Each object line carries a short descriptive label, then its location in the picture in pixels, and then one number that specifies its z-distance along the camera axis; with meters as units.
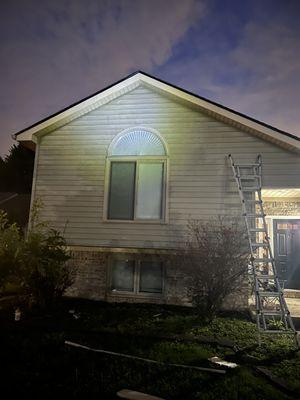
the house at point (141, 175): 9.23
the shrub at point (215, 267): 7.58
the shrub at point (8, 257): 7.56
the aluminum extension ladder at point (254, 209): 7.12
